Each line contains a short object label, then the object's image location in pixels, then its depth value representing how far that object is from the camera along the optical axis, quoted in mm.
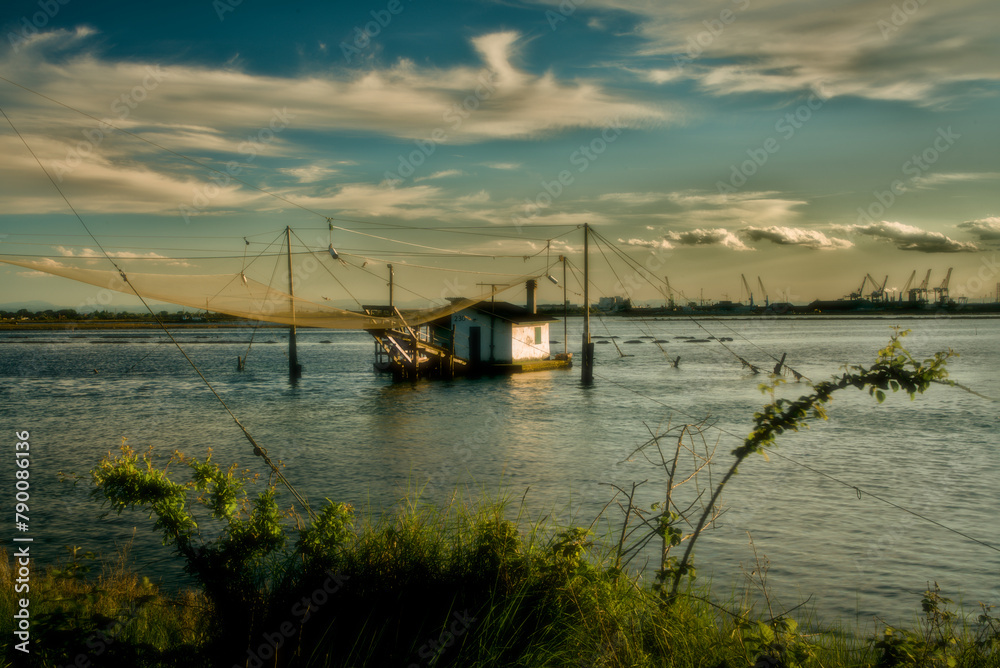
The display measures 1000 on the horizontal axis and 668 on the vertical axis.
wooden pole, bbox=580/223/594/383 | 33138
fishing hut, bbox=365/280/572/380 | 42000
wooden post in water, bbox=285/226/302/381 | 43222
